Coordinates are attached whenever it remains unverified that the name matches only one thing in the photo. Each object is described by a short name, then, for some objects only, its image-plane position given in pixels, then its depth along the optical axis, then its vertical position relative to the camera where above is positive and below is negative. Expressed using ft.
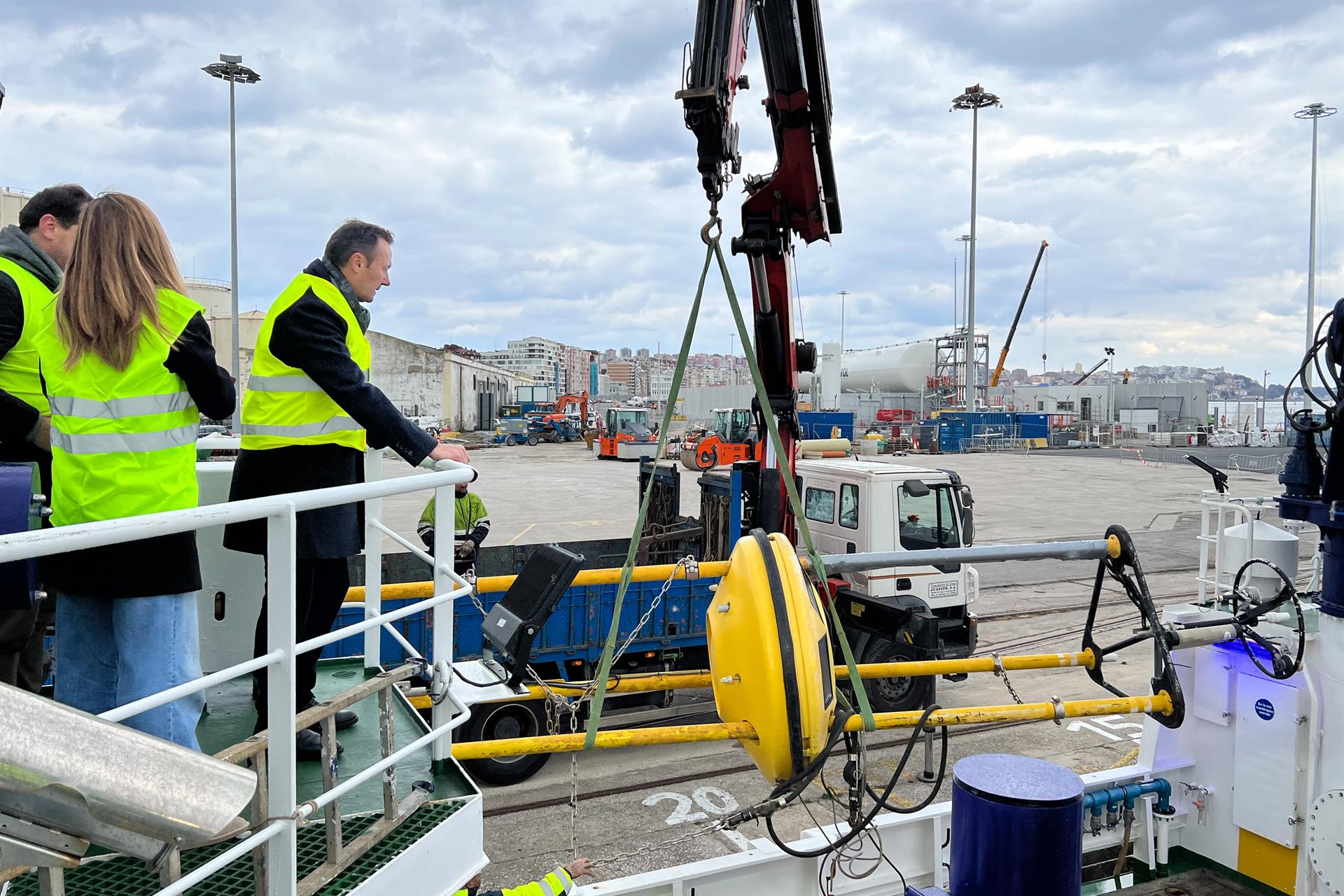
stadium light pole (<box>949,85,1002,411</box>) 141.08 +51.25
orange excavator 170.50 -1.16
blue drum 11.86 -5.49
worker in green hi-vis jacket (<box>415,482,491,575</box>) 28.55 -3.65
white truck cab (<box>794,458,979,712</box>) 27.04 -4.67
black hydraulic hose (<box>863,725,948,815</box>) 10.92 -4.69
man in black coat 9.27 -0.17
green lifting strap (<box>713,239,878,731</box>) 9.90 -1.04
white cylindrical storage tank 213.66 +13.35
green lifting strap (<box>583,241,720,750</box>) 10.38 -1.92
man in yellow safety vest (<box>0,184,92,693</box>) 8.82 +0.70
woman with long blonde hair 7.43 -0.25
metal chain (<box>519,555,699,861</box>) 11.68 -3.78
